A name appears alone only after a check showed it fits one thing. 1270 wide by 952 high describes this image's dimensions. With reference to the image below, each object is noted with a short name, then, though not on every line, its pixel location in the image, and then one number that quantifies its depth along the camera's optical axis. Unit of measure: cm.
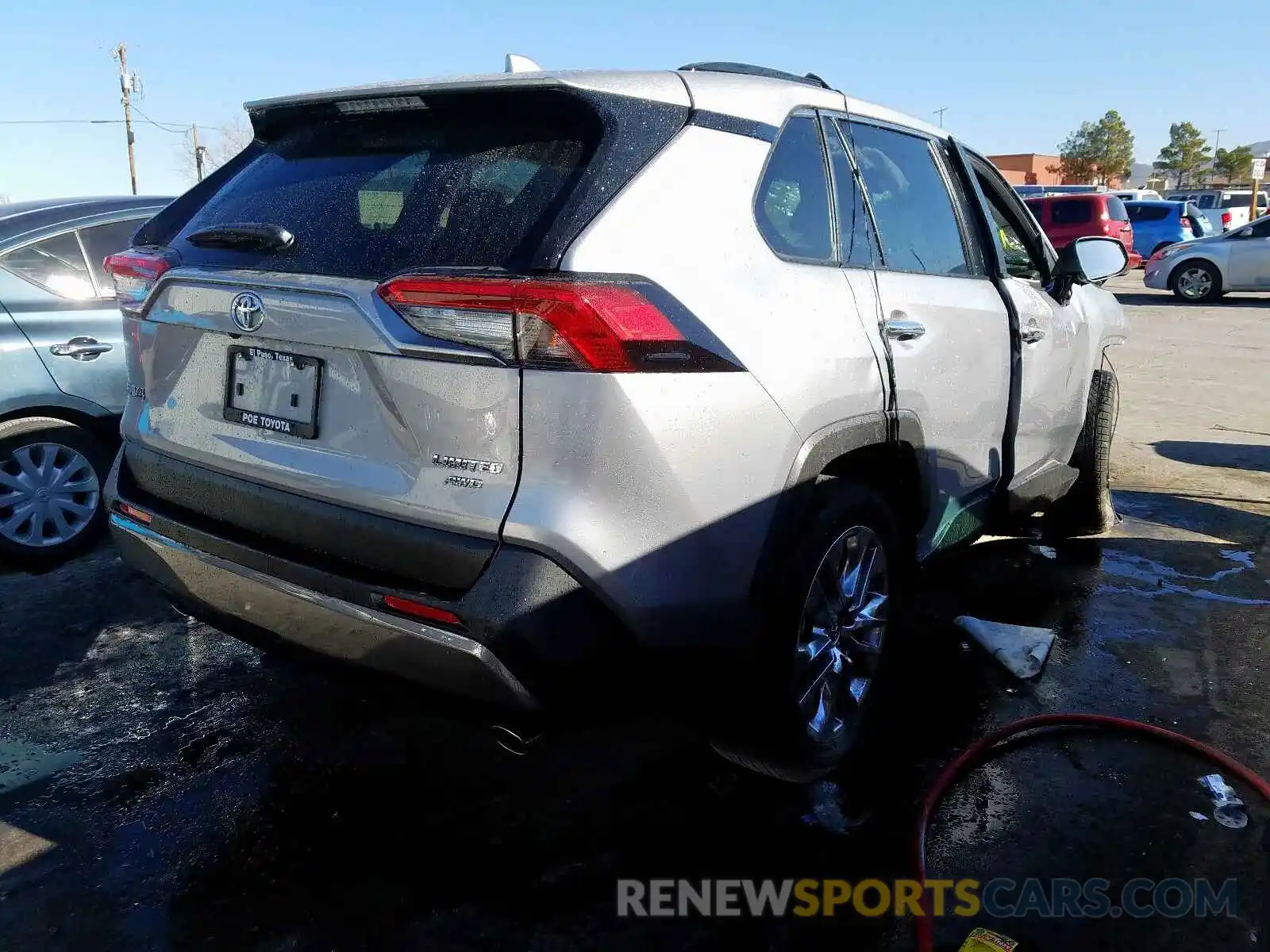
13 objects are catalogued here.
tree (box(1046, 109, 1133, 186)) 6381
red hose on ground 260
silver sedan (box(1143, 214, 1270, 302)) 1678
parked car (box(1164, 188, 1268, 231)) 2755
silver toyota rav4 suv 192
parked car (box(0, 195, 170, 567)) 434
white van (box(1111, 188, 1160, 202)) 2524
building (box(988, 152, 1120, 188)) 6712
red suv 1998
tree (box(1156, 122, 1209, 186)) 7231
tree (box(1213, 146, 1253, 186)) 6769
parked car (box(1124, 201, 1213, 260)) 2336
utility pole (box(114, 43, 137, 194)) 4666
